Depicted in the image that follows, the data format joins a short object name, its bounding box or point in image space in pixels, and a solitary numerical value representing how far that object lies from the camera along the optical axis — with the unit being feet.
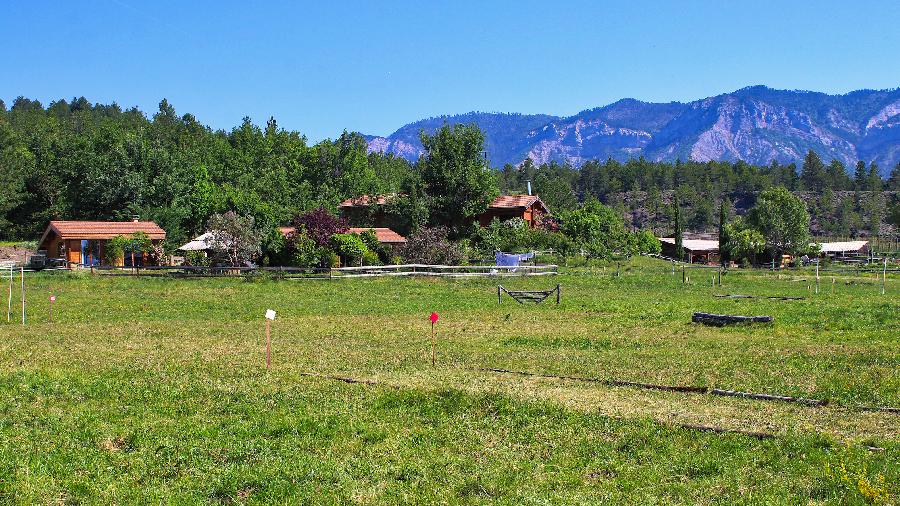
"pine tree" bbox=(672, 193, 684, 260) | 320.29
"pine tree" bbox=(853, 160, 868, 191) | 605.73
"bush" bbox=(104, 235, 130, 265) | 195.31
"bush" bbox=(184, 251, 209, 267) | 183.21
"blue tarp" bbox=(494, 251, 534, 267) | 202.68
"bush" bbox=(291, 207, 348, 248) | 187.73
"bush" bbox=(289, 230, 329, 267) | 183.42
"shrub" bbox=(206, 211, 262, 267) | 174.81
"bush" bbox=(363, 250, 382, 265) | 191.01
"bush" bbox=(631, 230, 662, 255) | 315.68
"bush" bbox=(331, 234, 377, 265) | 187.73
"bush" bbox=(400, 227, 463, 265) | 188.14
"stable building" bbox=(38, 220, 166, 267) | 200.03
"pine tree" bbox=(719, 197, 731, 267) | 295.50
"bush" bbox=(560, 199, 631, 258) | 242.99
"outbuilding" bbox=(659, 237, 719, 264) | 339.57
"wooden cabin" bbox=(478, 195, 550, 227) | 276.62
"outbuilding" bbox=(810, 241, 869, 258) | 339.44
